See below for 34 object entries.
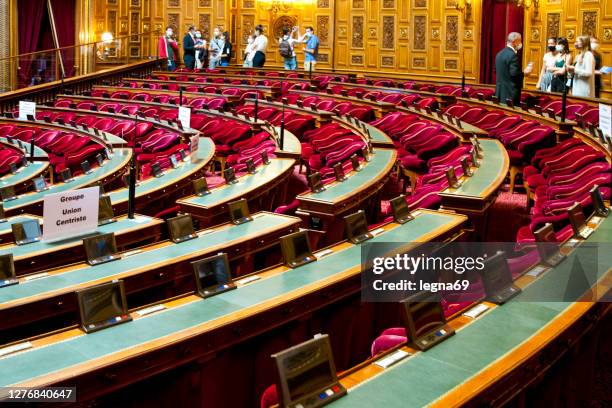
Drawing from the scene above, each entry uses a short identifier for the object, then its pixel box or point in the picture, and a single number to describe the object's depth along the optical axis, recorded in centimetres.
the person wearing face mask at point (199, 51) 1806
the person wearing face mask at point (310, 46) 1630
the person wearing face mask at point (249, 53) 1734
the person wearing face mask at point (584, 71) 969
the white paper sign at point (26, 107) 1023
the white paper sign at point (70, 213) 452
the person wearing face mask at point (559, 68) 1083
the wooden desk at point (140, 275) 351
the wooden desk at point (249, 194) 570
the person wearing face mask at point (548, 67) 1152
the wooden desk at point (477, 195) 533
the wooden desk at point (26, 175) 728
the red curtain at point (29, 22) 1897
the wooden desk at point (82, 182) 614
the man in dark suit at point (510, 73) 1023
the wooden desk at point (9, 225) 508
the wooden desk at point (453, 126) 840
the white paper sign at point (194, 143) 761
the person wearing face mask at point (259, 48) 1722
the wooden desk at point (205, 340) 271
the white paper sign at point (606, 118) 559
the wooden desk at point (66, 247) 438
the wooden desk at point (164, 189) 617
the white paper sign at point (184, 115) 940
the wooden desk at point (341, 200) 555
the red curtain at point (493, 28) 1530
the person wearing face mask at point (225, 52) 1808
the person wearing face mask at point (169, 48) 1844
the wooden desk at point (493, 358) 244
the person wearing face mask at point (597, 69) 1122
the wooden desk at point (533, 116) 824
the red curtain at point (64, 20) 1941
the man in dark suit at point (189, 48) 1812
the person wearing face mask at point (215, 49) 1798
